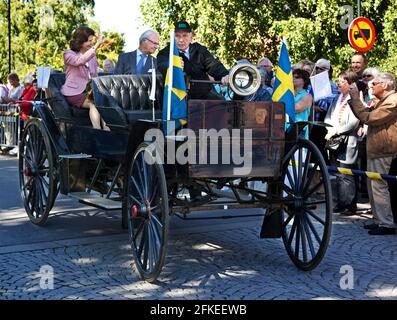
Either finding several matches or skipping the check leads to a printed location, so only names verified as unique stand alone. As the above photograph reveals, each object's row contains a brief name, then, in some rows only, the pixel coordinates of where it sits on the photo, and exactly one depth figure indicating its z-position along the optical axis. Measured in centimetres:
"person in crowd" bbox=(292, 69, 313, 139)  830
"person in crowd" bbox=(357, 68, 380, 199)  888
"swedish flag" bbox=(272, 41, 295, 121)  591
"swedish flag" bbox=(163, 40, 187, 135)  538
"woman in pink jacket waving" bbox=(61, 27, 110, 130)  752
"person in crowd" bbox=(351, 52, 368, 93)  997
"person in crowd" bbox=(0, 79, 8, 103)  1700
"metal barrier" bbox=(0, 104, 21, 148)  1567
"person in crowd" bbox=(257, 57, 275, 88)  1022
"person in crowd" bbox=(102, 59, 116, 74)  1310
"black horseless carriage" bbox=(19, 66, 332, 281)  535
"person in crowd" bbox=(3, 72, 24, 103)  1664
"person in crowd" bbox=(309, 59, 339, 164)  925
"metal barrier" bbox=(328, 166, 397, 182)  739
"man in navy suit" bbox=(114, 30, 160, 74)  786
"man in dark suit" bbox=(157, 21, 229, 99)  610
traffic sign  1320
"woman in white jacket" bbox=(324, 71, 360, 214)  873
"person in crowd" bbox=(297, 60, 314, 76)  1016
